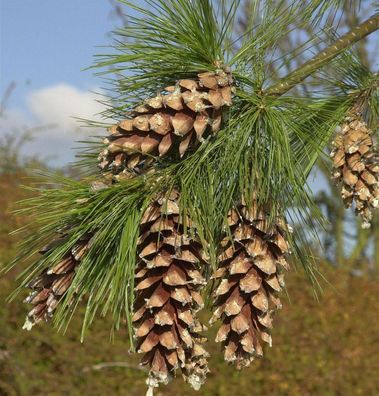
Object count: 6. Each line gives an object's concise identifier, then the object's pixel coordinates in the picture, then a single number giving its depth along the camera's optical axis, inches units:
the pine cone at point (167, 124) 29.5
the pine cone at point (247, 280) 30.1
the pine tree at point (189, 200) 29.5
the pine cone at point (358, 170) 32.4
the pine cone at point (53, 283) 30.1
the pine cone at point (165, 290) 29.2
